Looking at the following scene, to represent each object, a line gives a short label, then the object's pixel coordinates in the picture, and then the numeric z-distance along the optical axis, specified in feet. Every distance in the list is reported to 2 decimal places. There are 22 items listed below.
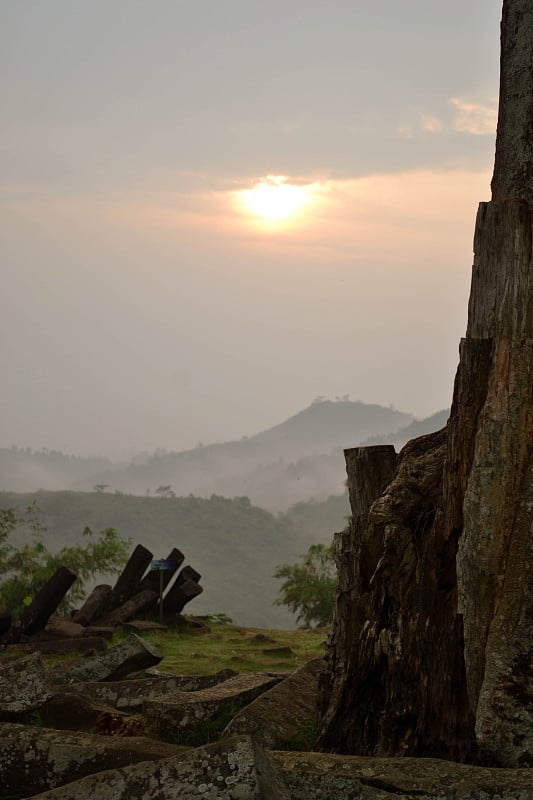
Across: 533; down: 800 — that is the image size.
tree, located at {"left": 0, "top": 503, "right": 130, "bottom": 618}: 76.13
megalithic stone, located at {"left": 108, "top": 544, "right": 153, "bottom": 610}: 62.80
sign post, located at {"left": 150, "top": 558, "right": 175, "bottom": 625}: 61.01
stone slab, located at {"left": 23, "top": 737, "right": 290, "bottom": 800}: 18.22
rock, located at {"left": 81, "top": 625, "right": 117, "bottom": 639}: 57.21
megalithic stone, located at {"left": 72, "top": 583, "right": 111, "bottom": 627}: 62.13
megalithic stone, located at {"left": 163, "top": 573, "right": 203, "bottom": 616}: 62.59
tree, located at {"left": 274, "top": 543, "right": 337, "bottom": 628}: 87.19
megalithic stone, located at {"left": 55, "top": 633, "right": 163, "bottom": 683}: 38.55
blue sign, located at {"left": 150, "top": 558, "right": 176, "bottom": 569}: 61.00
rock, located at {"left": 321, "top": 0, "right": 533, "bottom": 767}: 24.76
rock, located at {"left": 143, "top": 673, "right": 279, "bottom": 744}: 30.25
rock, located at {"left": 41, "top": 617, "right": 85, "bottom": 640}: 56.03
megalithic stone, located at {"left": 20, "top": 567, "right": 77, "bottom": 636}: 53.93
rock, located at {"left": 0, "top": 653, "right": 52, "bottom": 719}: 29.35
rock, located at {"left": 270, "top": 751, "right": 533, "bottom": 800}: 19.62
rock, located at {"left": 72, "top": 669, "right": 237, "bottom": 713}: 34.24
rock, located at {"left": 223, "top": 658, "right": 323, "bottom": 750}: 28.43
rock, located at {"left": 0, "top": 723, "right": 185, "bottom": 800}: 23.57
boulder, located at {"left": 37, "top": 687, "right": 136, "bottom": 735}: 31.04
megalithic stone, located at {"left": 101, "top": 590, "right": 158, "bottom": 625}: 61.67
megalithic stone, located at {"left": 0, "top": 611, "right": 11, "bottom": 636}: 55.77
